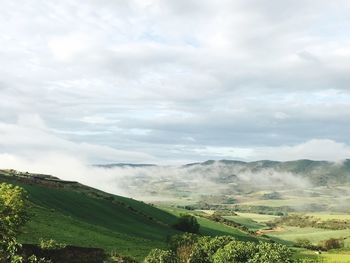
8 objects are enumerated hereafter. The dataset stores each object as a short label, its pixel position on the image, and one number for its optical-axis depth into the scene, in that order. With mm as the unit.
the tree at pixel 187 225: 186625
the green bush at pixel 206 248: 102412
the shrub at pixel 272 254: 87438
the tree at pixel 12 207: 69000
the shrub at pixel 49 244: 95500
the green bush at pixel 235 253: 95250
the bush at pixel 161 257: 91812
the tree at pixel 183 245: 103512
